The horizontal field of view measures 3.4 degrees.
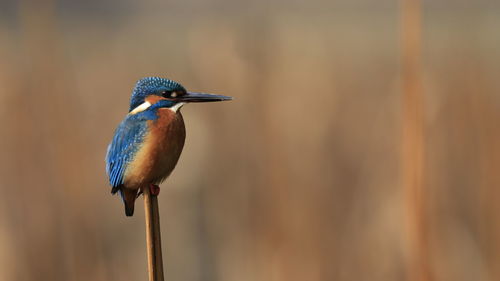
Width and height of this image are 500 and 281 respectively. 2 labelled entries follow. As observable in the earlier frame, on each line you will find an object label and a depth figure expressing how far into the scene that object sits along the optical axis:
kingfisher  6.70
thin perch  6.60
